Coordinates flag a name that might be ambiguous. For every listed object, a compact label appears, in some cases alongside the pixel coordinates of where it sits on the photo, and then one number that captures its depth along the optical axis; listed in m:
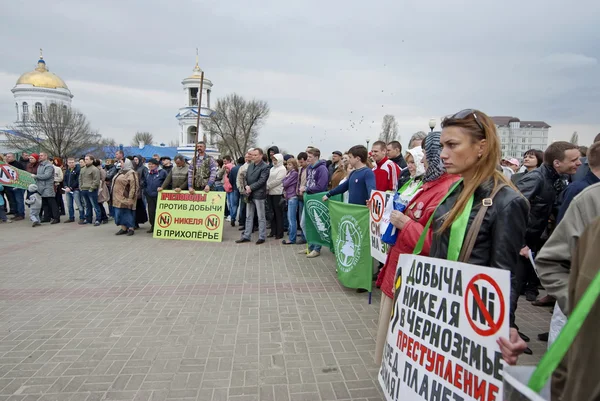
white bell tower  64.62
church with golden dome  68.62
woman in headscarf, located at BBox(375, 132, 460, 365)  2.37
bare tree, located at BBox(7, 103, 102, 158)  41.44
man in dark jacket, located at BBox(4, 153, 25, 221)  11.68
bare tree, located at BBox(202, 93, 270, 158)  54.16
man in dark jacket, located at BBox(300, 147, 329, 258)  7.28
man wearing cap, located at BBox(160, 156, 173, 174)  9.87
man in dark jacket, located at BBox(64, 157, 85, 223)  11.05
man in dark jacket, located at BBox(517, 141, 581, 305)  4.54
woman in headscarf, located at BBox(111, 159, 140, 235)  9.04
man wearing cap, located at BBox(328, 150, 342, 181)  10.05
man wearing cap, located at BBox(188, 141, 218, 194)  8.74
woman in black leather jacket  1.63
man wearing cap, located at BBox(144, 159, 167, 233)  9.29
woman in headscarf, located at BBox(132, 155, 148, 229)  9.93
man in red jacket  5.71
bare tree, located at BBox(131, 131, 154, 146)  90.00
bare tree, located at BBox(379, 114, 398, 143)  58.28
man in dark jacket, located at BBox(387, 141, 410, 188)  6.96
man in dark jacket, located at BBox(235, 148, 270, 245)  8.09
